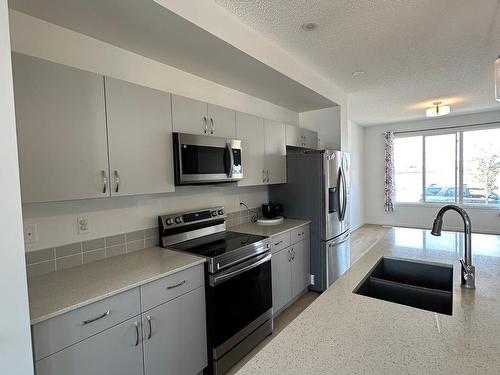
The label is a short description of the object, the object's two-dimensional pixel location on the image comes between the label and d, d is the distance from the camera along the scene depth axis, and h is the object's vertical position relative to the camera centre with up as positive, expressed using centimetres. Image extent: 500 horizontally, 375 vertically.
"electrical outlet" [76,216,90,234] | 186 -29
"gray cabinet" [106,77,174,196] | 174 +27
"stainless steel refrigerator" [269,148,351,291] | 322 -32
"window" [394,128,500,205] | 583 +5
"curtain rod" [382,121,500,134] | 573 +93
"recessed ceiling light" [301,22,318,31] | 214 +115
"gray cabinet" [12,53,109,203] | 138 +27
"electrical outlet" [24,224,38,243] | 161 -29
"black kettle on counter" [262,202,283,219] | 334 -42
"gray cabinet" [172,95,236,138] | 214 +50
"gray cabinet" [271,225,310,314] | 273 -97
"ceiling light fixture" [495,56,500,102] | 176 +59
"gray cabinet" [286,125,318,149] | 349 +49
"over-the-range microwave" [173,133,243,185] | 211 +15
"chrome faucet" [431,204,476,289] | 126 -41
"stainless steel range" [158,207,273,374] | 195 -79
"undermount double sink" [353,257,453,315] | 135 -62
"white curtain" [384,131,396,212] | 678 -7
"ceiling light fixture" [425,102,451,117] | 475 +103
